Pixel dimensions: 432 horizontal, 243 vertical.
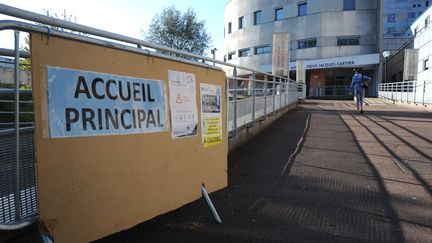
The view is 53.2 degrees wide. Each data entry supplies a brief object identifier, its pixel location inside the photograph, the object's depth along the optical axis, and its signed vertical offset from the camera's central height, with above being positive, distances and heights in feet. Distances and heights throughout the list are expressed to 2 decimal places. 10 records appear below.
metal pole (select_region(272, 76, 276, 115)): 43.28 -1.00
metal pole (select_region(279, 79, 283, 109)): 49.16 -0.73
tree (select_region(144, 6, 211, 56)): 151.64 +20.06
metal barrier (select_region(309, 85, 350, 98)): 159.48 -0.98
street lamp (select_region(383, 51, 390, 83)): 150.43 +8.57
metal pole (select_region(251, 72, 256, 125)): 32.65 -0.82
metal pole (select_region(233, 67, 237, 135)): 27.22 -0.65
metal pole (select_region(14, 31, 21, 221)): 9.30 -0.50
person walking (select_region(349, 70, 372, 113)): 55.88 +0.16
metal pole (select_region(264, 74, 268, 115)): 37.58 -0.77
